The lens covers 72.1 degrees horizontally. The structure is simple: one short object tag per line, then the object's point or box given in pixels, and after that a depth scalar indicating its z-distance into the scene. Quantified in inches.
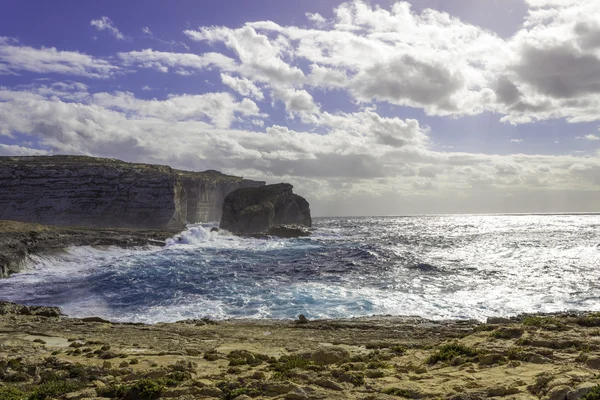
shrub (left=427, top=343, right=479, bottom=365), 517.0
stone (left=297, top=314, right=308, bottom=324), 903.1
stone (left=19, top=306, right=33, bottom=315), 999.6
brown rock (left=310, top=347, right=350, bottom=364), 540.4
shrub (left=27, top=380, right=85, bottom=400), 418.6
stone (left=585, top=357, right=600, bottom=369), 421.7
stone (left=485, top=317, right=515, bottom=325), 730.2
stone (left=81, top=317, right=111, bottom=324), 917.1
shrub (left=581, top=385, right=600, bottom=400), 313.0
